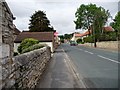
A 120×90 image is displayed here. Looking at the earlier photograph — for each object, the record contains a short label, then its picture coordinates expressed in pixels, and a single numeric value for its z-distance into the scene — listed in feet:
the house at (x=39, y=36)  67.26
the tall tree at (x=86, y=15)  125.54
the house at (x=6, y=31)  7.03
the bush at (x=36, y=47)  31.82
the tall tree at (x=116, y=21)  127.44
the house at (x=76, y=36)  248.85
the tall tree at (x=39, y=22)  98.79
